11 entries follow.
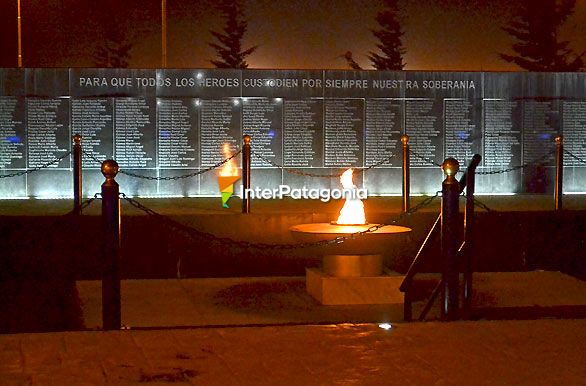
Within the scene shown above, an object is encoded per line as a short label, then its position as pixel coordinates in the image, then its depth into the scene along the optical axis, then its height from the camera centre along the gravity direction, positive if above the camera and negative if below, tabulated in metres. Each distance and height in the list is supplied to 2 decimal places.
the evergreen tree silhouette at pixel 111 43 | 31.05 +4.45
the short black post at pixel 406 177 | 14.58 +0.00
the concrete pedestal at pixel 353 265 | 9.89 -0.88
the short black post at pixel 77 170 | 13.97 +0.12
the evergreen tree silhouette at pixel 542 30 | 34.09 +5.09
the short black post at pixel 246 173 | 13.63 +0.06
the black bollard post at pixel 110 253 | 7.46 -0.58
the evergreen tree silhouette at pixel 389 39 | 32.72 +4.69
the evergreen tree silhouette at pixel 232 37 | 33.72 +4.87
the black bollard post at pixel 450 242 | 7.83 -0.52
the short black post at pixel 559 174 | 14.49 +0.04
